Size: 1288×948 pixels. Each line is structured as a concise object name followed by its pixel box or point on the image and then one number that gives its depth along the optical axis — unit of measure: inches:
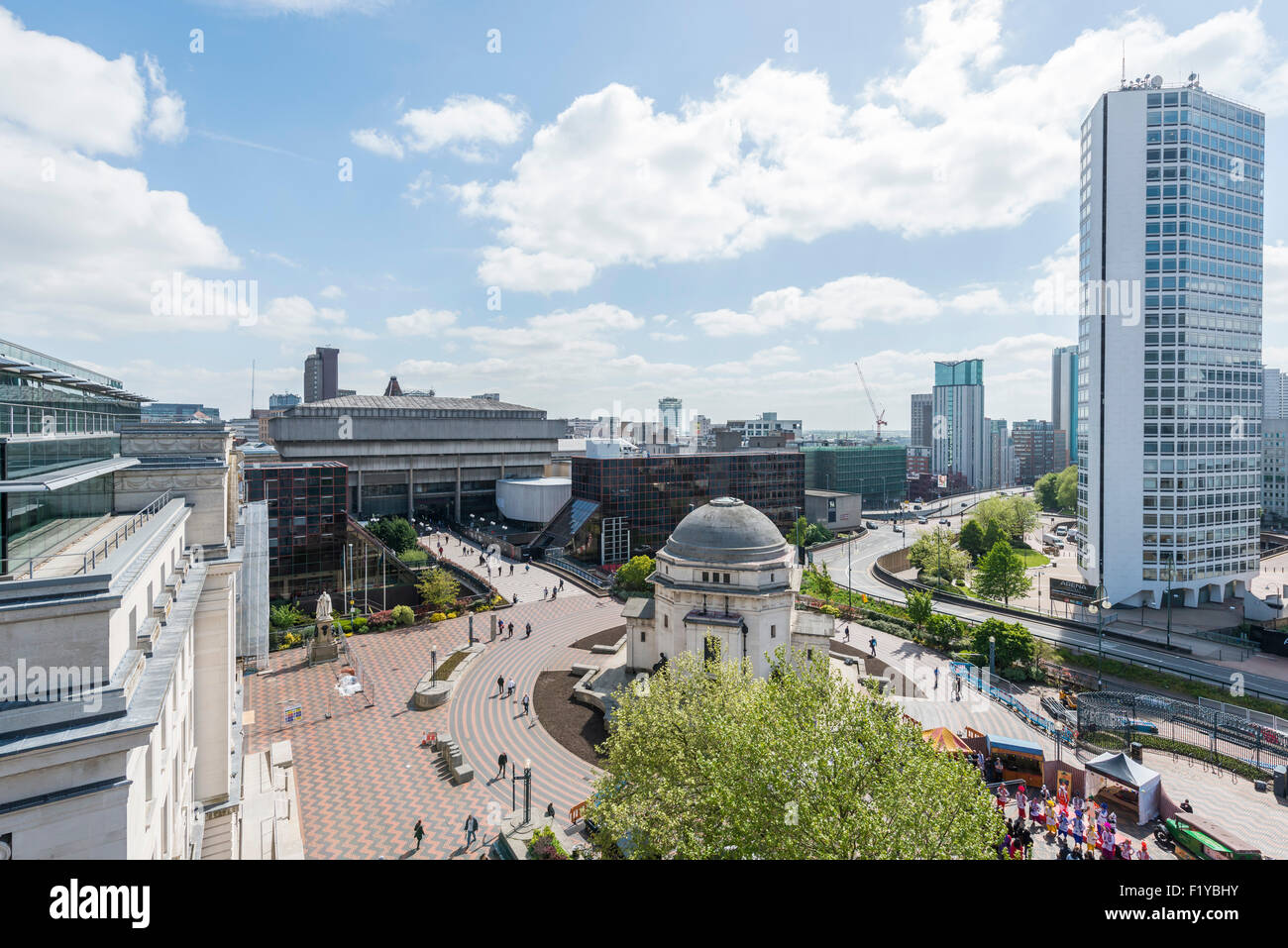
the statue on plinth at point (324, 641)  1514.1
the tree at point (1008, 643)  1563.7
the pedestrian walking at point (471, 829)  863.1
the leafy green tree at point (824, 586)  2088.6
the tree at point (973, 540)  3029.0
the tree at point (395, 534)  2381.9
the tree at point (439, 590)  1868.8
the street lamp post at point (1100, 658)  1544.3
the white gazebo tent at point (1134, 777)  944.3
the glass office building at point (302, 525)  1983.3
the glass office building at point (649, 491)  2659.9
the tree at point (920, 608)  1855.3
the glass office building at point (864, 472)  4783.5
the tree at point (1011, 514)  3444.9
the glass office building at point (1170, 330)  2240.4
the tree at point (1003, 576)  2165.4
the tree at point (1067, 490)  4574.3
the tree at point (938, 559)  2508.6
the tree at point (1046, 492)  4874.5
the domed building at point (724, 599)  1334.9
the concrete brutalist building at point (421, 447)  3031.5
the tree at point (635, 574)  2056.2
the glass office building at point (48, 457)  414.6
